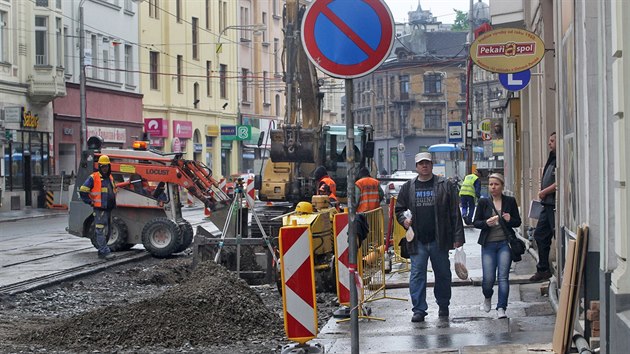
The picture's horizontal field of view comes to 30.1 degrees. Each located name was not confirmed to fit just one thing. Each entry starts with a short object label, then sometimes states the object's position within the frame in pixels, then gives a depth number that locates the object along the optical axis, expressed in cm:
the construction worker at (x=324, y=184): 1809
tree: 12368
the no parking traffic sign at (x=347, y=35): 816
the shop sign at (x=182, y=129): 6039
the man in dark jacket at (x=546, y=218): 1412
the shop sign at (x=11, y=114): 4456
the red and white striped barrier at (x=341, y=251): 1225
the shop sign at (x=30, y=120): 4622
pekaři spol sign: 1439
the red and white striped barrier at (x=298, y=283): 1007
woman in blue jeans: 1212
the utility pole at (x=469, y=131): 4145
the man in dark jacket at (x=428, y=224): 1210
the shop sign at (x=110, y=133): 5222
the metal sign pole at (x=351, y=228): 843
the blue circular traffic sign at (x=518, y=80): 1652
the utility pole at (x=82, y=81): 4716
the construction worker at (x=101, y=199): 2081
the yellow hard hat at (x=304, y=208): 1521
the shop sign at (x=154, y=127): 5828
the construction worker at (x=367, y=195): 1844
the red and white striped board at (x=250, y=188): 2039
